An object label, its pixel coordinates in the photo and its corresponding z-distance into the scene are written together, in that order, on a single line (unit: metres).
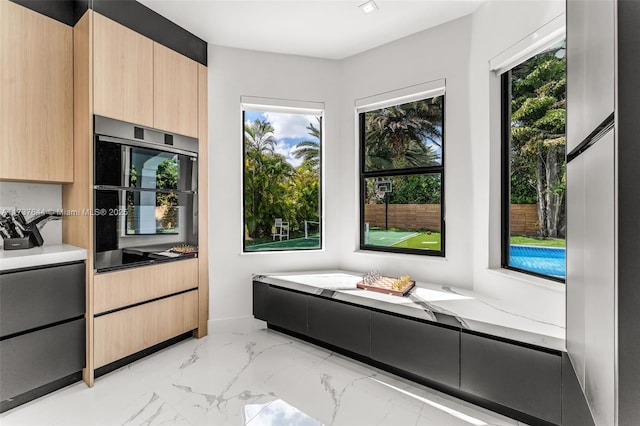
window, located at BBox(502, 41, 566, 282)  2.05
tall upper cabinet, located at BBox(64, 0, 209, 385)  2.26
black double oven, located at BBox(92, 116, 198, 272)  2.31
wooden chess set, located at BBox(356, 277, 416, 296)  2.51
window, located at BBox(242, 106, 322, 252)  3.41
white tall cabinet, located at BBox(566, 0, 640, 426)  0.68
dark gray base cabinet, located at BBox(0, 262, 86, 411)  1.90
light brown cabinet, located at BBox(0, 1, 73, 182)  2.06
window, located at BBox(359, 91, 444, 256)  2.98
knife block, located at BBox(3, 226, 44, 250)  2.17
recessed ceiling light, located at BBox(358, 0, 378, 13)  2.53
